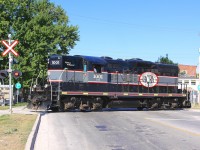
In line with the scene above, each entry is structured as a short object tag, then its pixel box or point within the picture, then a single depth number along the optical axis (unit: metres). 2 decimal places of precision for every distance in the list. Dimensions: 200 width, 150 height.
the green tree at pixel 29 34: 53.34
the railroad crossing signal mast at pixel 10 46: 23.73
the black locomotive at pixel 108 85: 29.12
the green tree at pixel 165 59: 110.81
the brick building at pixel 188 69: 114.81
